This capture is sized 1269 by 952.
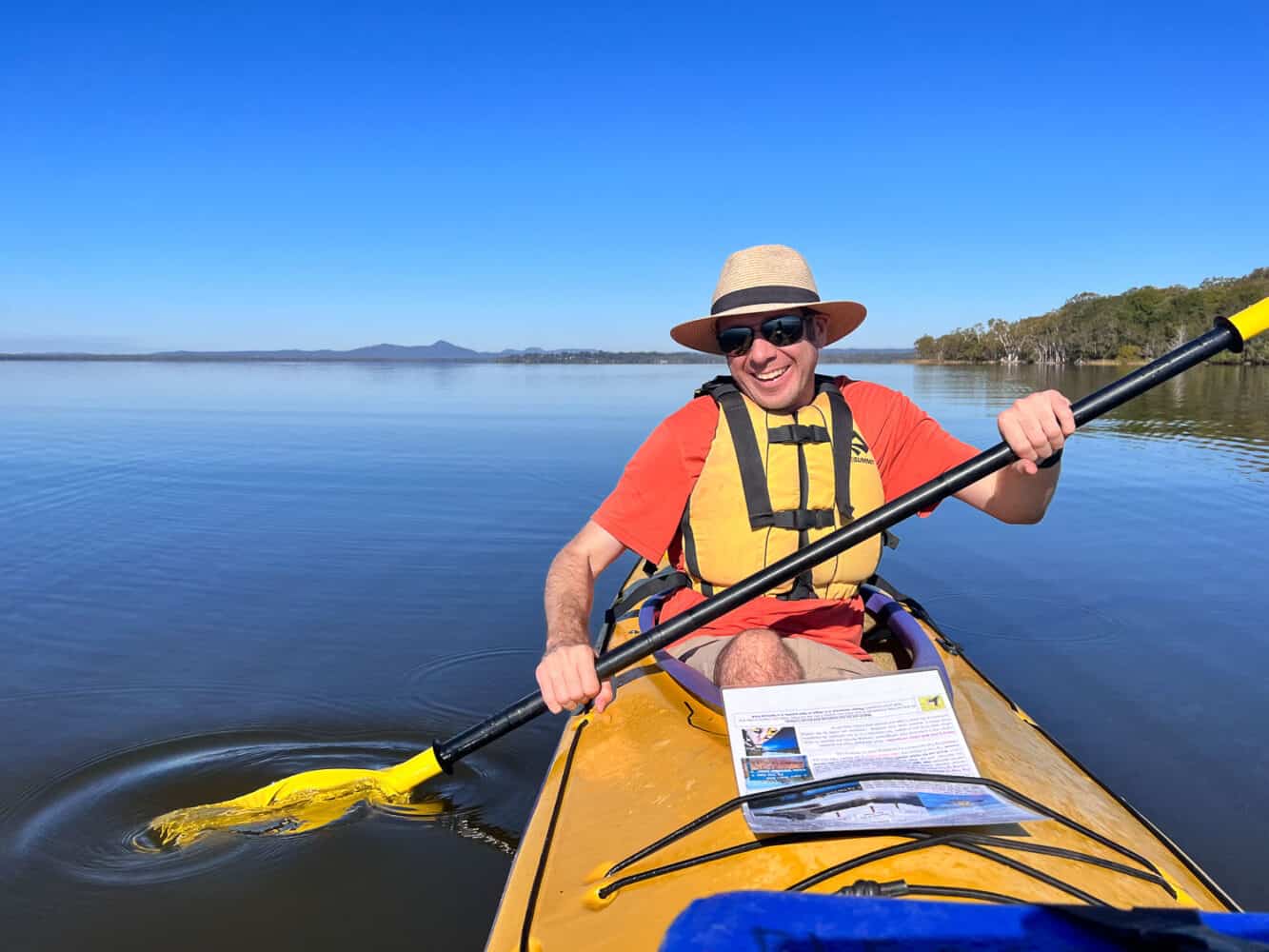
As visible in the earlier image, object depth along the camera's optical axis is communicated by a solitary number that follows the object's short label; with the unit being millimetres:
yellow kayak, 1900
